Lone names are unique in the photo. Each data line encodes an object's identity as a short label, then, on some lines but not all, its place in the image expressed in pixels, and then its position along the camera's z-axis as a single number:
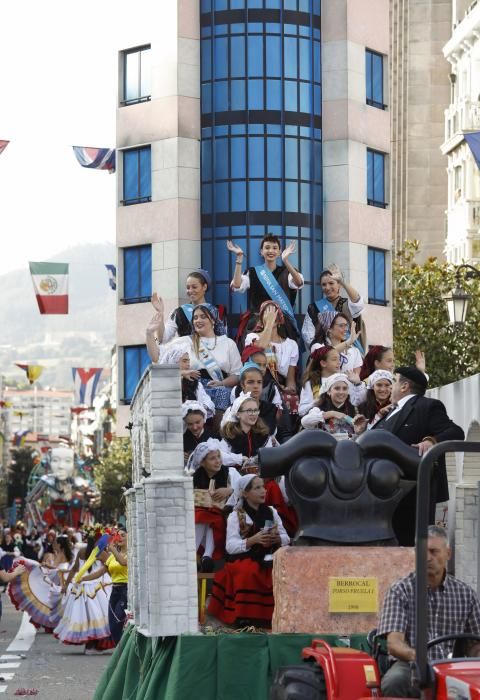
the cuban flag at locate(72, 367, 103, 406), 91.31
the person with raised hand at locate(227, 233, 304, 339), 17.45
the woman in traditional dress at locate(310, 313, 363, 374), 16.50
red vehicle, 7.61
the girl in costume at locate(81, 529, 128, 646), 22.78
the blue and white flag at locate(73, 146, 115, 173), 43.47
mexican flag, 44.09
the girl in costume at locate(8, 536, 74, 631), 27.50
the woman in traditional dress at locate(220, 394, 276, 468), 14.12
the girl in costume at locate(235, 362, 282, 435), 14.53
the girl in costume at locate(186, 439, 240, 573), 13.61
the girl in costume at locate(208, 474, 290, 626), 13.01
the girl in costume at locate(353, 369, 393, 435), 14.73
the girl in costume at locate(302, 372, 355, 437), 14.77
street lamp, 25.44
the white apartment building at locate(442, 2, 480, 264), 71.69
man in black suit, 12.87
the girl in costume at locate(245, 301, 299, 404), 16.33
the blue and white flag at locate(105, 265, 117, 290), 54.16
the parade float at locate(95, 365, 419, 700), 12.04
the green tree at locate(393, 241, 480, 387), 43.47
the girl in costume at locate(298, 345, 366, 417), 15.40
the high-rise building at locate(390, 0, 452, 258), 92.81
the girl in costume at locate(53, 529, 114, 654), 24.56
